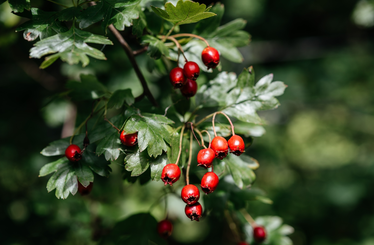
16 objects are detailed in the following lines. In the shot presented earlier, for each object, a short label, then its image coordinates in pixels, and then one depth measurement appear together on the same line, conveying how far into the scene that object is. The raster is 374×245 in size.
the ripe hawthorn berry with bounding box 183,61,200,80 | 0.41
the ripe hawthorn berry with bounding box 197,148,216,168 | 0.40
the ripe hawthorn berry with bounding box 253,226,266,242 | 0.51
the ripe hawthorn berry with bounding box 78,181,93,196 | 0.43
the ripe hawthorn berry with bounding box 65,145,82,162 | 0.41
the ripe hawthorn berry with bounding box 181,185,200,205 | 0.40
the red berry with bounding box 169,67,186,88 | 0.41
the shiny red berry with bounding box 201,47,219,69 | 0.41
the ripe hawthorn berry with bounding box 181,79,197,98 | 0.43
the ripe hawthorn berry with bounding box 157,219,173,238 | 0.46
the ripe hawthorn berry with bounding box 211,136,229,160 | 0.40
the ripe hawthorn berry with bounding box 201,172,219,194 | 0.40
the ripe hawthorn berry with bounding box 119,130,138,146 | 0.40
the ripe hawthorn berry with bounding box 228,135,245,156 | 0.40
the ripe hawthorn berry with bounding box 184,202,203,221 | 0.40
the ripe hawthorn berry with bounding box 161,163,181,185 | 0.39
